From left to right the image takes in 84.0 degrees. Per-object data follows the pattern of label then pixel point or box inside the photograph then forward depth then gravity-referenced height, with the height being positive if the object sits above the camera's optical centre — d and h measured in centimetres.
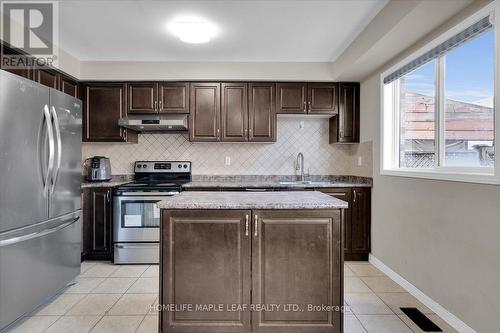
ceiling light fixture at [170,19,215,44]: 258 +130
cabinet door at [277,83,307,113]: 368 +91
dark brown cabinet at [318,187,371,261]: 339 -67
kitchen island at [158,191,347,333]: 179 -66
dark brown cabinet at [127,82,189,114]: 366 +94
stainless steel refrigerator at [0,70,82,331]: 190 -22
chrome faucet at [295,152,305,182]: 398 +4
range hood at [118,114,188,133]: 342 +54
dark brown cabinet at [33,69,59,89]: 284 +95
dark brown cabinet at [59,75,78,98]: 326 +98
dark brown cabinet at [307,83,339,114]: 369 +92
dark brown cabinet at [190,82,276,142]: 367 +74
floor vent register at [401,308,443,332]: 201 -117
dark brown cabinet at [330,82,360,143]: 372 +70
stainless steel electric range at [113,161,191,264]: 332 -68
